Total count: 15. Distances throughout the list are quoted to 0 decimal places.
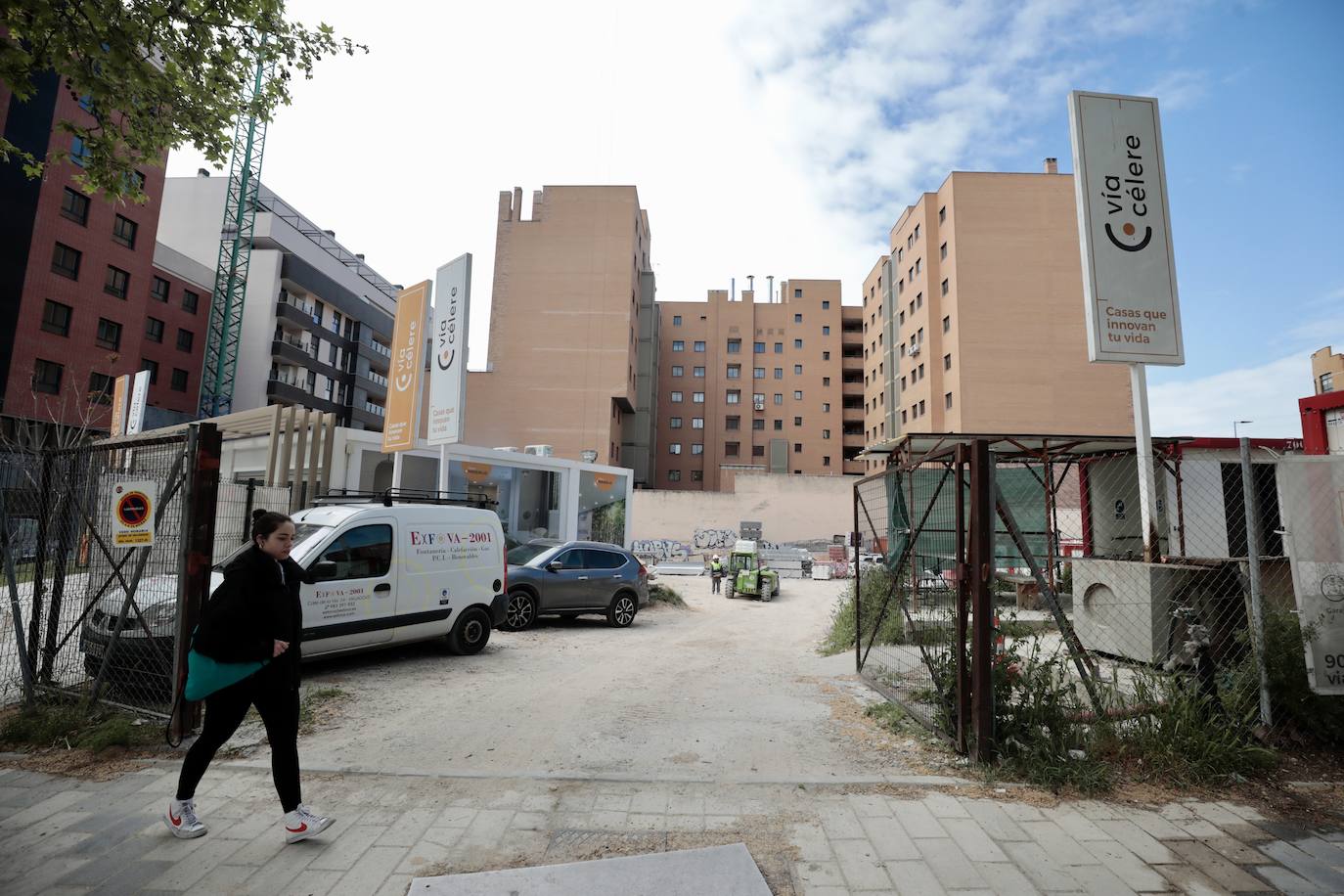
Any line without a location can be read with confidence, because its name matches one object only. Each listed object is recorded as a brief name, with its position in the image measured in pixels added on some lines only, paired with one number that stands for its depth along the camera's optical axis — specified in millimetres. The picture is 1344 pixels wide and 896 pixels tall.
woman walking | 3406
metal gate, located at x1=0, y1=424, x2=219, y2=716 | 5066
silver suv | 12164
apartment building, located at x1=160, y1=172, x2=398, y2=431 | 47281
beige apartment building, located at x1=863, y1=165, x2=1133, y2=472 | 42625
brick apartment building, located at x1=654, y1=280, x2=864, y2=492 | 65875
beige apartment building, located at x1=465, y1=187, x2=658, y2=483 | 47375
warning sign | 5293
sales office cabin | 14680
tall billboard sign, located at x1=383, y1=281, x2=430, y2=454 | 12664
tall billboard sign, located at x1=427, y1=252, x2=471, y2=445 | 12094
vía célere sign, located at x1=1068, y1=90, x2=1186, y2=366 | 6047
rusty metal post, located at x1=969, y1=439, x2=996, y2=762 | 4566
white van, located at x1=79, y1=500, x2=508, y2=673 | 7410
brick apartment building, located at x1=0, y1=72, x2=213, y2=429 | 28797
